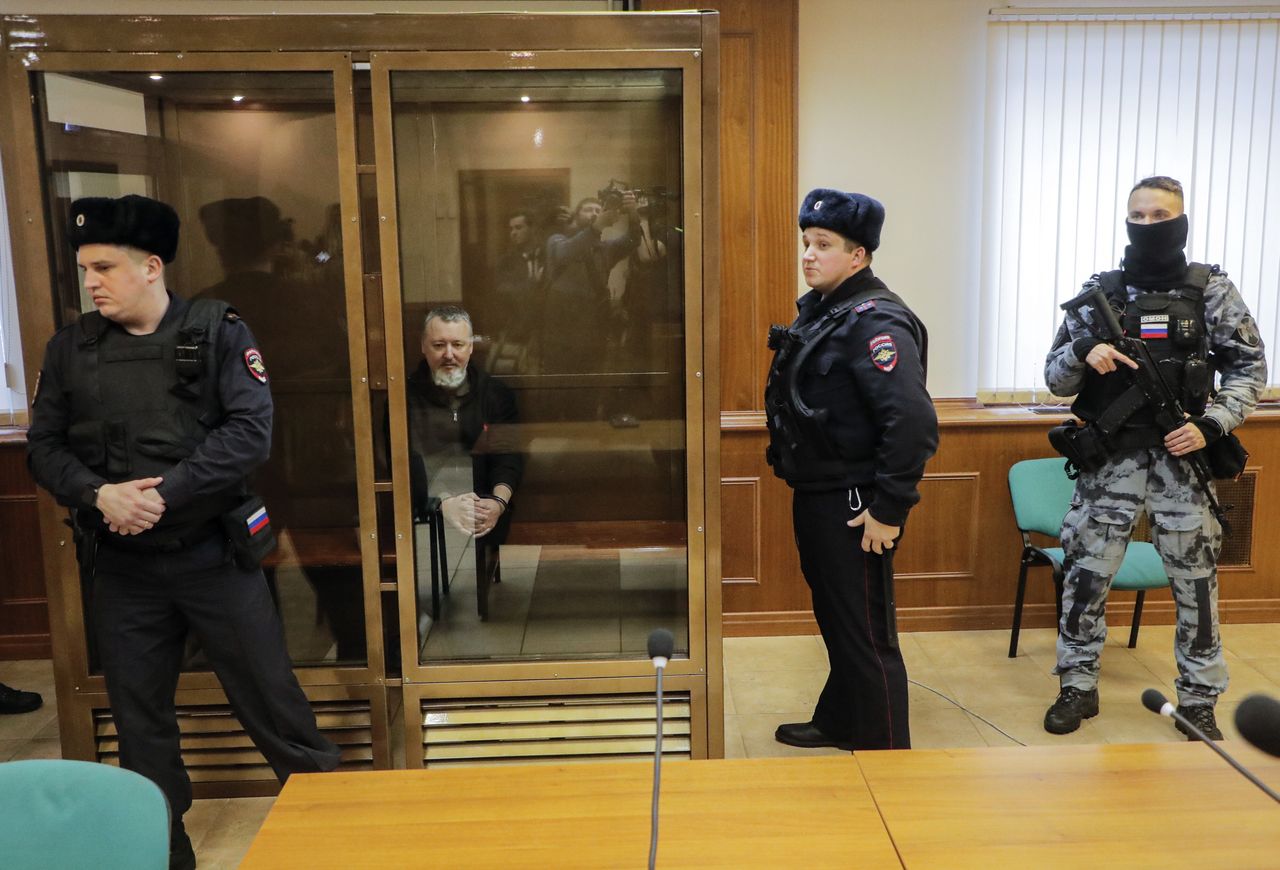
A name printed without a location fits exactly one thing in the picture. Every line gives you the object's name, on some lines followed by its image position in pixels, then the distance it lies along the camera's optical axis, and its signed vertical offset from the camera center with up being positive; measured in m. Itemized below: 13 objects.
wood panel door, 3.80 -0.05
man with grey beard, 2.82 -0.45
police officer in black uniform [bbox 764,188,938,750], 2.67 -0.47
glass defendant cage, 2.64 -0.15
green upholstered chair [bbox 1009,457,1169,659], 3.70 -0.90
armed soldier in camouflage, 3.11 -0.46
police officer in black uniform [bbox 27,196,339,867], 2.39 -0.43
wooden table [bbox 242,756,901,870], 1.45 -0.80
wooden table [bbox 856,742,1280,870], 1.43 -0.79
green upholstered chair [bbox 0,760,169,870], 1.48 -0.77
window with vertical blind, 3.93 +0.39
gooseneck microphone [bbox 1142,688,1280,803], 1.36 -0.59
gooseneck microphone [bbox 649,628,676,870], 1.45 -0.55
